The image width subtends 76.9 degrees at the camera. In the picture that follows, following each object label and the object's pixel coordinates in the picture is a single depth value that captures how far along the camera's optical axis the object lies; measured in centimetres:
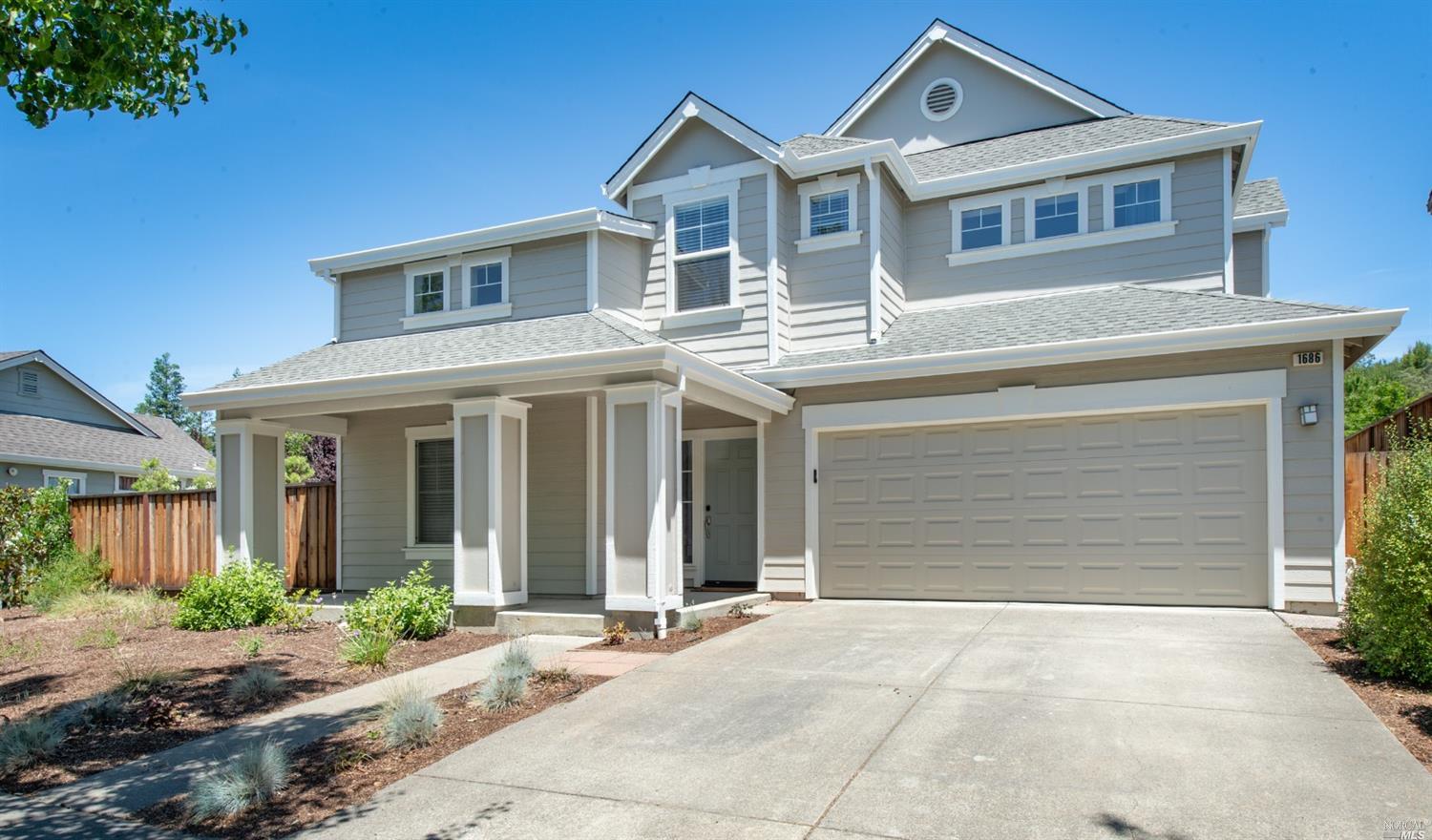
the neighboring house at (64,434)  2211
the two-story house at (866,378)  925
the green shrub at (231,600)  1011
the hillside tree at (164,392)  8494
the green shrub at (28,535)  1351
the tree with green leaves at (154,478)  2253
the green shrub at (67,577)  1302
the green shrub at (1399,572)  606
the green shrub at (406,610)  892
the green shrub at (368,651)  791
